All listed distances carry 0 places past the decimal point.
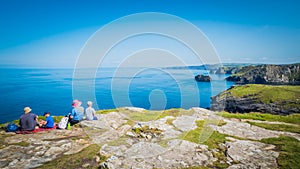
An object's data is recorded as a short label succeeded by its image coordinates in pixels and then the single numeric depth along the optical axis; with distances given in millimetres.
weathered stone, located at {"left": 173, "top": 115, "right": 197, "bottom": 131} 11114
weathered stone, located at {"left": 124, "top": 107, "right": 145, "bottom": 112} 16672
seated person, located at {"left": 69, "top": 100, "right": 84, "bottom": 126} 12109
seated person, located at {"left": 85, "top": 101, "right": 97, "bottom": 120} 12180
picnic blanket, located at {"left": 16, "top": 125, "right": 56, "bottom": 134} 10234
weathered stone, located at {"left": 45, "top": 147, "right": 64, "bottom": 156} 7746
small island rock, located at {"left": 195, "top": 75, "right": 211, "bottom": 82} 184475
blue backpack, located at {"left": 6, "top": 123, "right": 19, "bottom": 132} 10500
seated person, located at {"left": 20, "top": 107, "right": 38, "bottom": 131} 10383
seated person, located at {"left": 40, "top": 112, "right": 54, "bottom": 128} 11221
